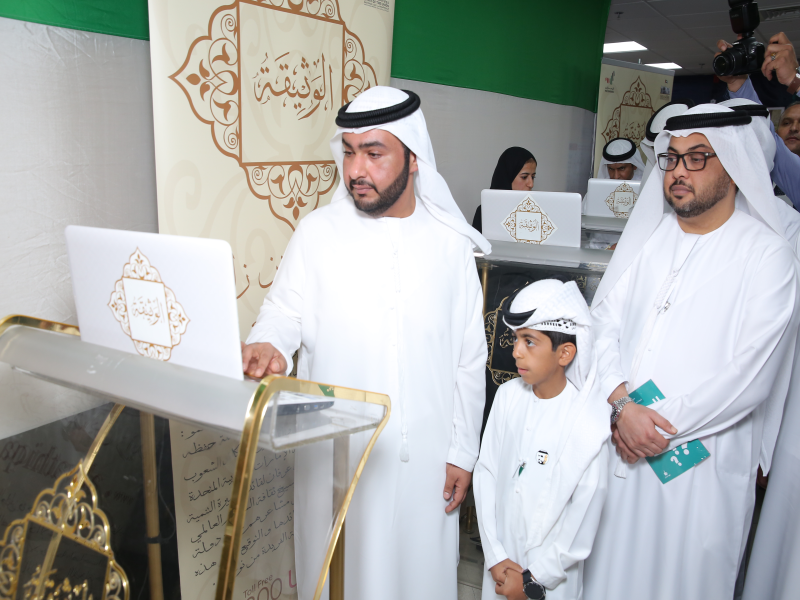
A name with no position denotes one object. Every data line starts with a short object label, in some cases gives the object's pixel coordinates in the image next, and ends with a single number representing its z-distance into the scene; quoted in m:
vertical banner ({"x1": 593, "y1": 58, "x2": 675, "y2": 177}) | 6.33
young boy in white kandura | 1.54
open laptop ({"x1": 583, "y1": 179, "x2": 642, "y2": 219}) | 4.28
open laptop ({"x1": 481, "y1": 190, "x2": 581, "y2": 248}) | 2.78
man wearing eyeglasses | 1.69
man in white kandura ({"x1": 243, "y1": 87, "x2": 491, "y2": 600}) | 1.71
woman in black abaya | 4.08
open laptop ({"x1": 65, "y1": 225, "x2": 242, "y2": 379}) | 0.86
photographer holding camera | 2.26
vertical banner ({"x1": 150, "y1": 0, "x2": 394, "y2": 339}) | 1.70
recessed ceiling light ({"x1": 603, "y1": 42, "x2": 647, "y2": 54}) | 9.73
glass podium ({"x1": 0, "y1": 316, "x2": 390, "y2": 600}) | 0.93
